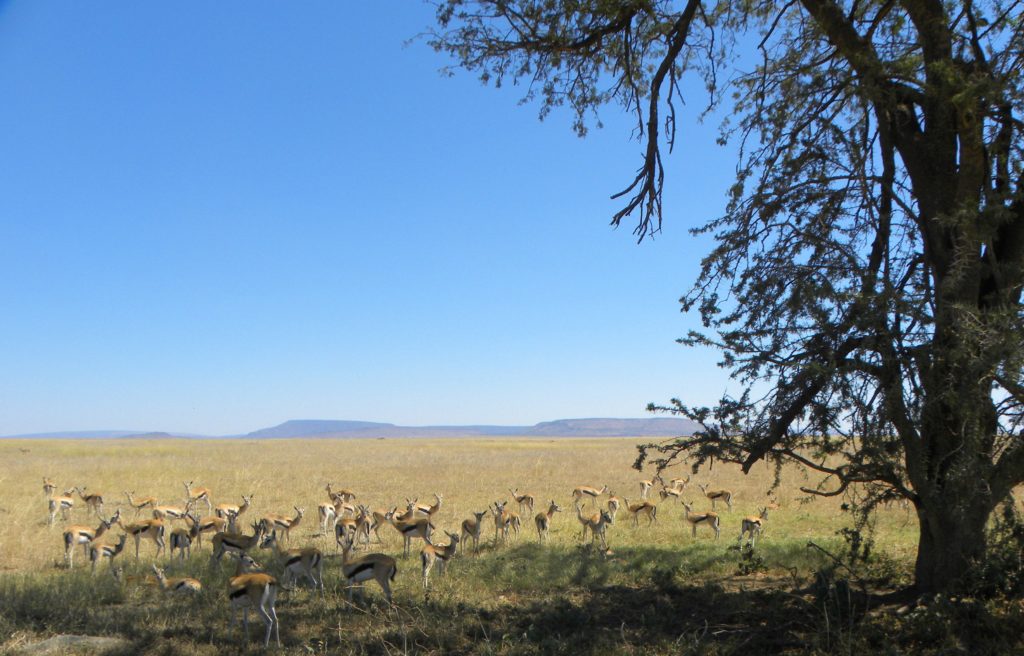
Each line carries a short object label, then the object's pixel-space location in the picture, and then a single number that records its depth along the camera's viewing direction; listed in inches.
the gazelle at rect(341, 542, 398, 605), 378.9
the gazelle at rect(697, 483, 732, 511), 801.6
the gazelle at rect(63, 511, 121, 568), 505.5
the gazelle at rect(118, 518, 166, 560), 538.9
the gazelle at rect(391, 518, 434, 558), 540.1
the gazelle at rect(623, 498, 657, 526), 689.6
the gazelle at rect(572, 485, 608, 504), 850.2
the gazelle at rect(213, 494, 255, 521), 690.9
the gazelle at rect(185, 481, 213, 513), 823.7
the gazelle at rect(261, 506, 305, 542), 593.5
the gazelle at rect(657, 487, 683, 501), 832.9
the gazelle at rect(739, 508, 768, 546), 530.0
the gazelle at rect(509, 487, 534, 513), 769.9
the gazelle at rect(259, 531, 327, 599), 408.2
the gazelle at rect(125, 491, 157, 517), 745.0
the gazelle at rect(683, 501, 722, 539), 600.7
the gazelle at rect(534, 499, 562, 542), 596.1
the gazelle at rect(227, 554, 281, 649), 326.5
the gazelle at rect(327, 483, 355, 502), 805.5
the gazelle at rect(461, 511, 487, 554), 553.9
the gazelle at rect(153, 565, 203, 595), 395.2
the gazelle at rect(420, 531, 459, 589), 429.1
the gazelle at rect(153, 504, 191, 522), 684.7
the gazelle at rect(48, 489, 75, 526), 701.3
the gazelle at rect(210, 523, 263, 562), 486.3
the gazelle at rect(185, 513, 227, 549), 567.8
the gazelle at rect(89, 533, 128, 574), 482.9
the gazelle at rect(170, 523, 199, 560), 514.3
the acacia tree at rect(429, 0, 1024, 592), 285.7
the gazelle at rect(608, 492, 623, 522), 681.7
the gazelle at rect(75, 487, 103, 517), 738.8
